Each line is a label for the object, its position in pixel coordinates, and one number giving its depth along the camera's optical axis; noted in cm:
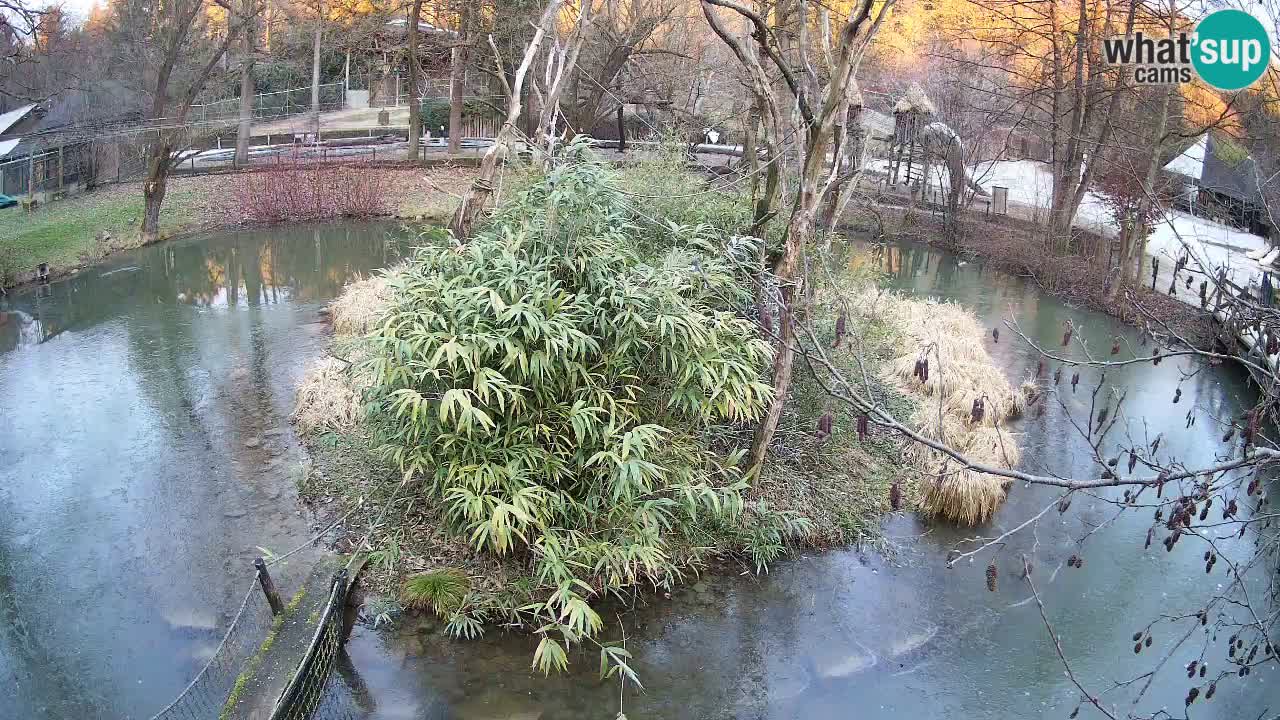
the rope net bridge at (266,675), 500
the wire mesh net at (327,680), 497
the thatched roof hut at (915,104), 1733
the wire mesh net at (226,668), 509
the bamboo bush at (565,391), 568
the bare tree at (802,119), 611
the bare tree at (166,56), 1510
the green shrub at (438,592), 590
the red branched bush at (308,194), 1723
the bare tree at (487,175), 723
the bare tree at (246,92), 1922
